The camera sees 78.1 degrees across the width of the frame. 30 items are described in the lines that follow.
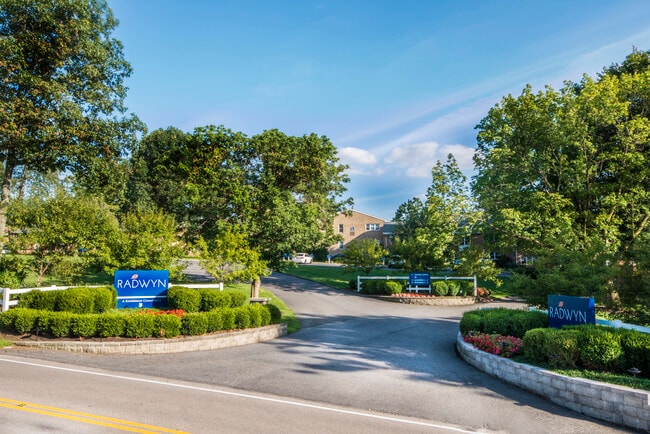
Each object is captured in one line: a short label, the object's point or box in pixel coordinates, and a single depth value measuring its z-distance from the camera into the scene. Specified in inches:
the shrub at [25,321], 482.9
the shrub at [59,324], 475.8
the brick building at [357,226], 2765.7
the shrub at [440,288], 986.9
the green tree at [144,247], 710.5
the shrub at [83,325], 474.0
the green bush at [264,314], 584.6
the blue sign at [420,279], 1005.2
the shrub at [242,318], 551.5
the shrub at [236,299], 612.1
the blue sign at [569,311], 393.4
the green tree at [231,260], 730.8
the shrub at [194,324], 506.9
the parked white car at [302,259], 2297.2
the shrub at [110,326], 479.2
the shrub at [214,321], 522.0
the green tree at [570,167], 742.5
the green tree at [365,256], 1152.2
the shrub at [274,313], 608.7
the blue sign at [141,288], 581.9
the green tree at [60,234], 684.1
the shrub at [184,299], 575.5
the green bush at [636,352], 319.3
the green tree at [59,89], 756.0
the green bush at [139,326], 482.0
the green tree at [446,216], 898.1
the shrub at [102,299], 533.0
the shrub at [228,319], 535.8
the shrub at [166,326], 491.2
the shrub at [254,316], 566.9
